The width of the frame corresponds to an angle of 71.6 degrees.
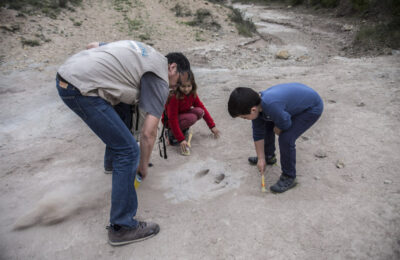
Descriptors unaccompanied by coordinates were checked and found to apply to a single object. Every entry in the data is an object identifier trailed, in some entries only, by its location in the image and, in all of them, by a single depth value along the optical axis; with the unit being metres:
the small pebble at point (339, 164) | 2.54
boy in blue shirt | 1.96
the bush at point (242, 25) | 9.56
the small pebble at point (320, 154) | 2.73
